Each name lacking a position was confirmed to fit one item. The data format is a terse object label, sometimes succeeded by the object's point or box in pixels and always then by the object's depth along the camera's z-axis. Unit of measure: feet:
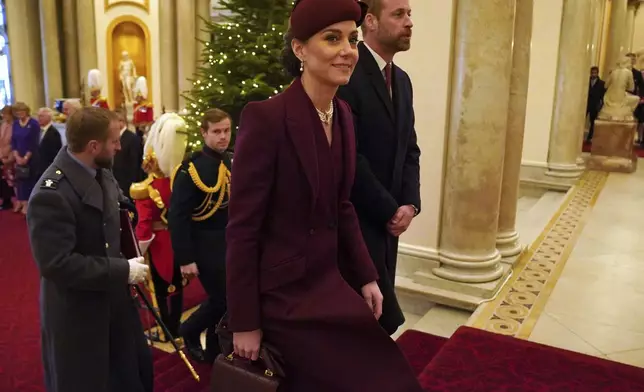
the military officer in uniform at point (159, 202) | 12.40
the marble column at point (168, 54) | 51.49
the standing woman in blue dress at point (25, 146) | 26.53
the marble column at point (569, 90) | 29.58
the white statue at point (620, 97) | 36.99
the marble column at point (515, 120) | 16.24
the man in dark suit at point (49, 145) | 23.90
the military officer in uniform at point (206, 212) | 11.02
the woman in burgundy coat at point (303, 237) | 5.34
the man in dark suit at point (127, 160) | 19.29
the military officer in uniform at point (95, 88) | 27.65
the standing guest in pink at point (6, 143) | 27.04
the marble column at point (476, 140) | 13.51
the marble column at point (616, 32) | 57.98
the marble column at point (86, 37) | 45.78
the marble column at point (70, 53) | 45.88
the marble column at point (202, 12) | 52.16
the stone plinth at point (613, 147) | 35.65
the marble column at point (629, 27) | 61.52
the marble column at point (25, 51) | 42.68
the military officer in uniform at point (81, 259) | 7.11
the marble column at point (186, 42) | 51.29
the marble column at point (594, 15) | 31.32
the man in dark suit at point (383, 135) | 7.77
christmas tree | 15.75
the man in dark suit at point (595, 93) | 47.78
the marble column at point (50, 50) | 43.68
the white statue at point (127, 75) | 50.83
